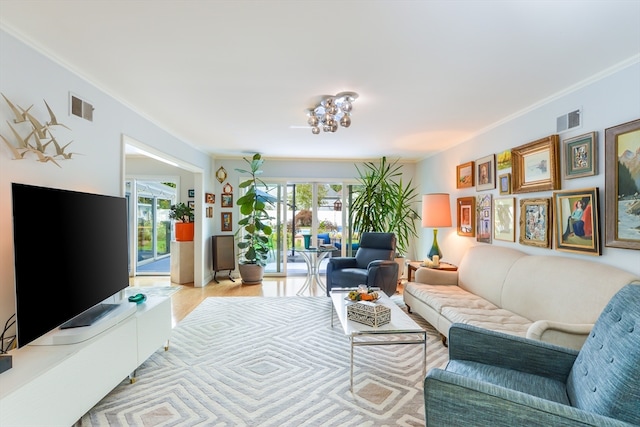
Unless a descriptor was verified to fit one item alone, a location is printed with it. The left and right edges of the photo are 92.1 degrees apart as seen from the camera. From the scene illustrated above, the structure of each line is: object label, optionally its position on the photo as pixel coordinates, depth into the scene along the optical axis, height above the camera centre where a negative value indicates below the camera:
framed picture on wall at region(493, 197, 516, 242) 3.40 -0.07
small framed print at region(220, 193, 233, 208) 5.93 +0.32
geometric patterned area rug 1.93 -1.25
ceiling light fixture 2.81 +1.00
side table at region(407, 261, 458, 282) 3.95 -0.71
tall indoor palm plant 5.36 +0.12
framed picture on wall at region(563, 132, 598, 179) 2.46 +0.47
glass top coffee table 2.23 -0.85
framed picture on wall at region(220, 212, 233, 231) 5.94 -0.10
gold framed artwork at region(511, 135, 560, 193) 2.82 +0.46
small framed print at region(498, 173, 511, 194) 3.46 +0.34
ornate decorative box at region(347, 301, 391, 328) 2.35 -0.77
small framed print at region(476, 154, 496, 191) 3.72 +0.51
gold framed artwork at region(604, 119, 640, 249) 2.12 +0.19
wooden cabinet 5.66 -0.70
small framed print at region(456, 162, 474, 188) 4.18 +0.54
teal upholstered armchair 1.11 -0.72
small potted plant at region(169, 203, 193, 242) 5.59 -0.13
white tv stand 1.41 -0.85
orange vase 5.62 -0.27
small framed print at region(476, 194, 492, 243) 3.82 -0.07
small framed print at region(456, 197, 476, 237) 4.12 -0.03
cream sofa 2.12 -0.73
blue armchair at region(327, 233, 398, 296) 3.90 -0.72
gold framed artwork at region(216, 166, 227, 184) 5.85 +0.79
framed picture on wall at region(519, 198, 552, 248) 2.90 -0.09
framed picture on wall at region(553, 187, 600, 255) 2.43 -0.07
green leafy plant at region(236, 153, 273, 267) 5.59 -0.10
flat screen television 1.57 -0.23
